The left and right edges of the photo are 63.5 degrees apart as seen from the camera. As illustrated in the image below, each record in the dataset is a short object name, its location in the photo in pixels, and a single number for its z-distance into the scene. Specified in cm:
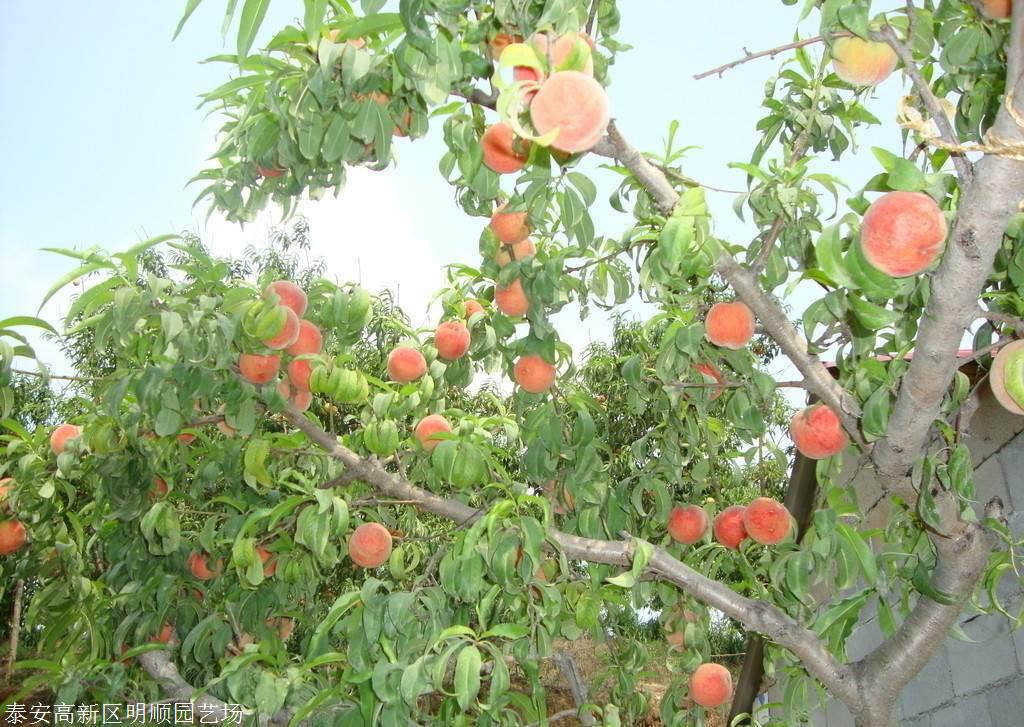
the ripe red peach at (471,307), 156
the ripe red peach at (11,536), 184
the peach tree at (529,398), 88
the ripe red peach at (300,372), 153
